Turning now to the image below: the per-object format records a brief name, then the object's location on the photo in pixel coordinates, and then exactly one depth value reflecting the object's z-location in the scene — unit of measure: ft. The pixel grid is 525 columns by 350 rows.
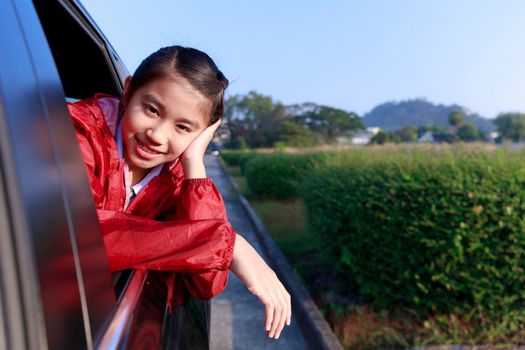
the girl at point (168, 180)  4.34
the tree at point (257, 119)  167.31
